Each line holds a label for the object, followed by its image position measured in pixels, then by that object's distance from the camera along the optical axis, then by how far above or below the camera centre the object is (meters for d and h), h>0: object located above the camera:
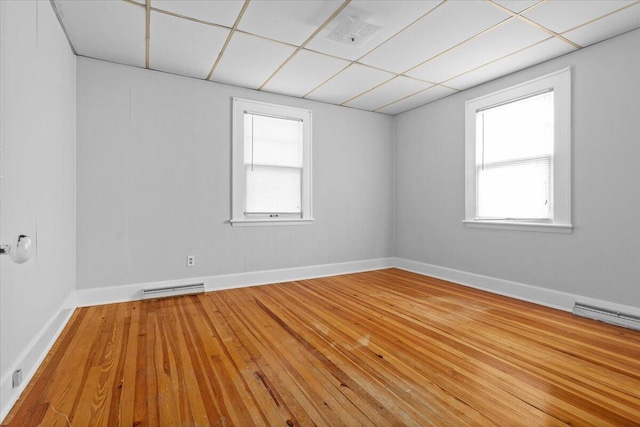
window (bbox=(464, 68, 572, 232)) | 3.31 +0.65
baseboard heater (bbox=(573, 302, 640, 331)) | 2.73 -0.95
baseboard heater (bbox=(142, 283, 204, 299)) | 3.55 -0.94
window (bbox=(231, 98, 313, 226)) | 4.19 +0.66
